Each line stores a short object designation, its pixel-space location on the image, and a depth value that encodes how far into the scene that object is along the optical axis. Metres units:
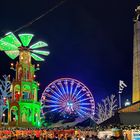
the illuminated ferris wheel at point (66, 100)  48.40
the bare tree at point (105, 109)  62.11
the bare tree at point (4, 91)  60.94
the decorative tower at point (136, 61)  24.27
